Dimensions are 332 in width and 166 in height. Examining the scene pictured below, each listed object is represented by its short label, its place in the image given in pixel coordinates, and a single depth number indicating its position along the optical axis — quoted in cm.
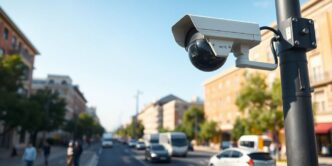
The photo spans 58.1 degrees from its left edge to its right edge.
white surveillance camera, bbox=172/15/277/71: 224
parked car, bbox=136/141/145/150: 5297
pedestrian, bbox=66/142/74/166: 1824
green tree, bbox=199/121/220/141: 6049
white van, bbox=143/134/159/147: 4672
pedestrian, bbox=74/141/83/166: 1953
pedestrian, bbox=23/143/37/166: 1561
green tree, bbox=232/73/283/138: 2902
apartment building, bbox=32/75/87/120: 9375
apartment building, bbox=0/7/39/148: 3956
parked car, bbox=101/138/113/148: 6277
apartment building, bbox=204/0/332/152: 3203
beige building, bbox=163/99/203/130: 9566
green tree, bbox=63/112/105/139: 7856
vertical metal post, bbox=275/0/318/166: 215
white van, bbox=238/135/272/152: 2924
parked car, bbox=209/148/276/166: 1448
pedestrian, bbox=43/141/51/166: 2362
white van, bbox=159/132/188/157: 3322
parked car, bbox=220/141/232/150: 4742
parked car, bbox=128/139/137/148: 6220
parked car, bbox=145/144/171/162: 2602
